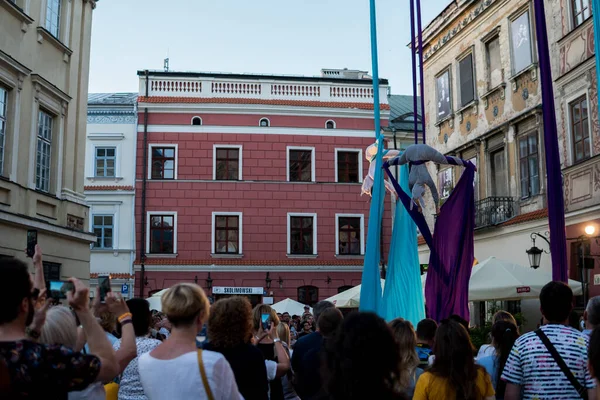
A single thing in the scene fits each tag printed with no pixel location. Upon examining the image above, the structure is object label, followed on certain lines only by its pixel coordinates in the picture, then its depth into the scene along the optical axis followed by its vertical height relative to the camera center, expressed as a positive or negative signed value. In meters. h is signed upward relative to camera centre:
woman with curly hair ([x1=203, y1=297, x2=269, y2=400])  4.58 -0.44
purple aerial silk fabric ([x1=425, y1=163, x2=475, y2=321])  10.37 +0.32
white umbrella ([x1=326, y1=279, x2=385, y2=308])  17.38 -0.55
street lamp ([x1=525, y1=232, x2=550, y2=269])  15.62 +0.45
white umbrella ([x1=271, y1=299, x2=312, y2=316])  22.57 -0.96
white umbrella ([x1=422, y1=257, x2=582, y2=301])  12.67 -0.09
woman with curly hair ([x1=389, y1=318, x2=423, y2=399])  5.16 -0.54
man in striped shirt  4.48 -0.53
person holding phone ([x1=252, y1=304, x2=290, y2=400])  6.12 -0.55
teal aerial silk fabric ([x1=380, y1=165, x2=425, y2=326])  10.97 +0.02
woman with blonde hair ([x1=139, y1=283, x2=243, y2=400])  3.61 -0.44
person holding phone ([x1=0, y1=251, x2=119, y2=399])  2.77 -0.32
